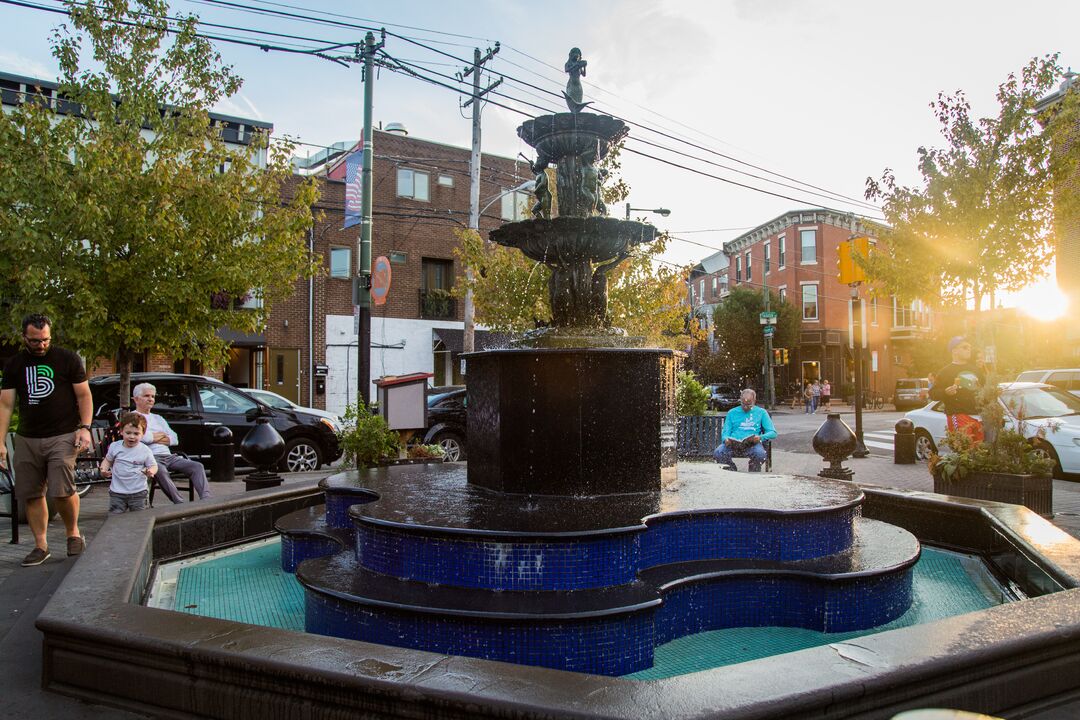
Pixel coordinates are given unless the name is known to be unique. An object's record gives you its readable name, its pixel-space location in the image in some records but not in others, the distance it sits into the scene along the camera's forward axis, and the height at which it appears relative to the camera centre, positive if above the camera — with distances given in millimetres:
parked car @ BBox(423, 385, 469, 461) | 14398 -912
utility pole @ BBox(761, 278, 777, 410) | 40944 -211
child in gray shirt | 6348 -781
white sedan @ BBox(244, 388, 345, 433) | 13461 -474
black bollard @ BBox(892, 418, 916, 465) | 14112 -1337
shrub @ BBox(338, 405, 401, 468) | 8766 -761
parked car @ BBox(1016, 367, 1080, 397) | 16766 -40
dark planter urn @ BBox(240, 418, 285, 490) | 7570 -790
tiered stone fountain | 3564 -863
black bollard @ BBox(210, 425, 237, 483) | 10627 -1188
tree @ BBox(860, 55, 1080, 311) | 15867 +3863
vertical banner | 17828 +4550
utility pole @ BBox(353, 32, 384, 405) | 14172 +2377
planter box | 6828 -1060
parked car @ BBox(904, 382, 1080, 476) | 11188 -645
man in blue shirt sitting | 9570 -739
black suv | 12227 -651
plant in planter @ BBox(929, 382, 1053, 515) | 6867 -868
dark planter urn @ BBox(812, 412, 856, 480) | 7968 -749
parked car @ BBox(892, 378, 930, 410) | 36688 -829
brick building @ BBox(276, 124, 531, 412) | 27250 +3991
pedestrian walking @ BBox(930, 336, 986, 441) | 8078 -120
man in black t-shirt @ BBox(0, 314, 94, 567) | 5434 -370
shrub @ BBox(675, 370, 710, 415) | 13062 -366
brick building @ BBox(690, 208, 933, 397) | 46594 +4289
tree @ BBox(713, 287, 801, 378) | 44938 +2951
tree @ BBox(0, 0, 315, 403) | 11258 +2657
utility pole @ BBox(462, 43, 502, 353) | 20656 +5549
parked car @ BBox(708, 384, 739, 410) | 35469 -1029
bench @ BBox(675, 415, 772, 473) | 11094 -873
